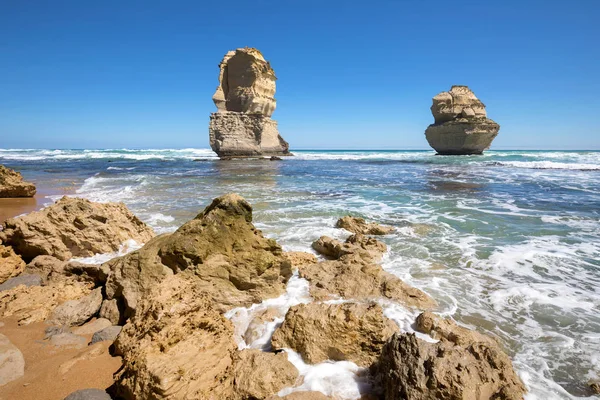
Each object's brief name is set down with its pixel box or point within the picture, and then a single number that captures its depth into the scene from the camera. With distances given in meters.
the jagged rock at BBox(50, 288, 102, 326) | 3.00
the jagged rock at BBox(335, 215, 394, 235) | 6.21
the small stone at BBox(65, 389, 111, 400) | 2.02
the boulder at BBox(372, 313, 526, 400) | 1.83
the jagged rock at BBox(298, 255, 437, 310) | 3.49
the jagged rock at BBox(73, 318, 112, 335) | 2.84
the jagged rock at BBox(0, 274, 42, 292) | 3.50
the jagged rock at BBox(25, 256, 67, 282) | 3.81
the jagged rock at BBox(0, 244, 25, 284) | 3.72
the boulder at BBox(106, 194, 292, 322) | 3.19
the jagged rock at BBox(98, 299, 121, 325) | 3.04
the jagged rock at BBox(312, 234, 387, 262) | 4.61
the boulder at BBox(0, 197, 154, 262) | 4.15
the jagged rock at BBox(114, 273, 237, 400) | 1.94
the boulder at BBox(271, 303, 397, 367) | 2.44
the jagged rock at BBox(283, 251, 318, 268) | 4.44
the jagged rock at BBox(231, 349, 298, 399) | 2.07
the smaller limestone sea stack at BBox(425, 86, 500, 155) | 41.41
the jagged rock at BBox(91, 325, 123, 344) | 2.70
